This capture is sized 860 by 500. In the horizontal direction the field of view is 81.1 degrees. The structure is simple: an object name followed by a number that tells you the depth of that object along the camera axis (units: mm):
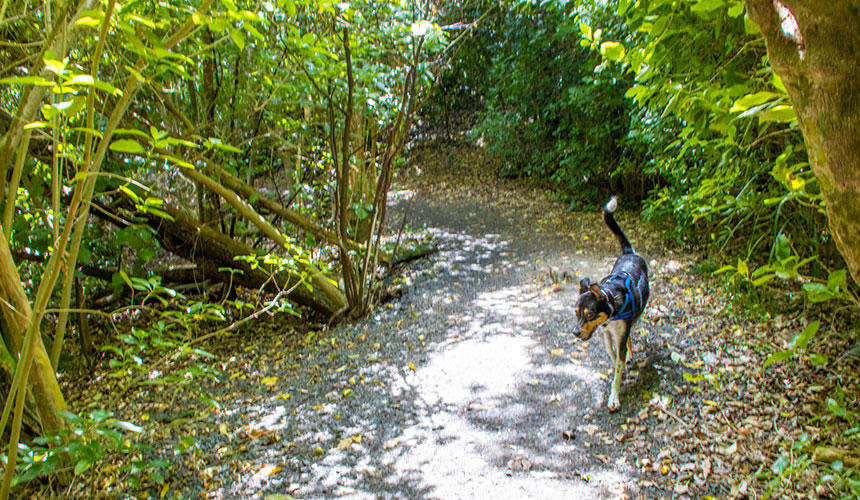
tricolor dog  3352
